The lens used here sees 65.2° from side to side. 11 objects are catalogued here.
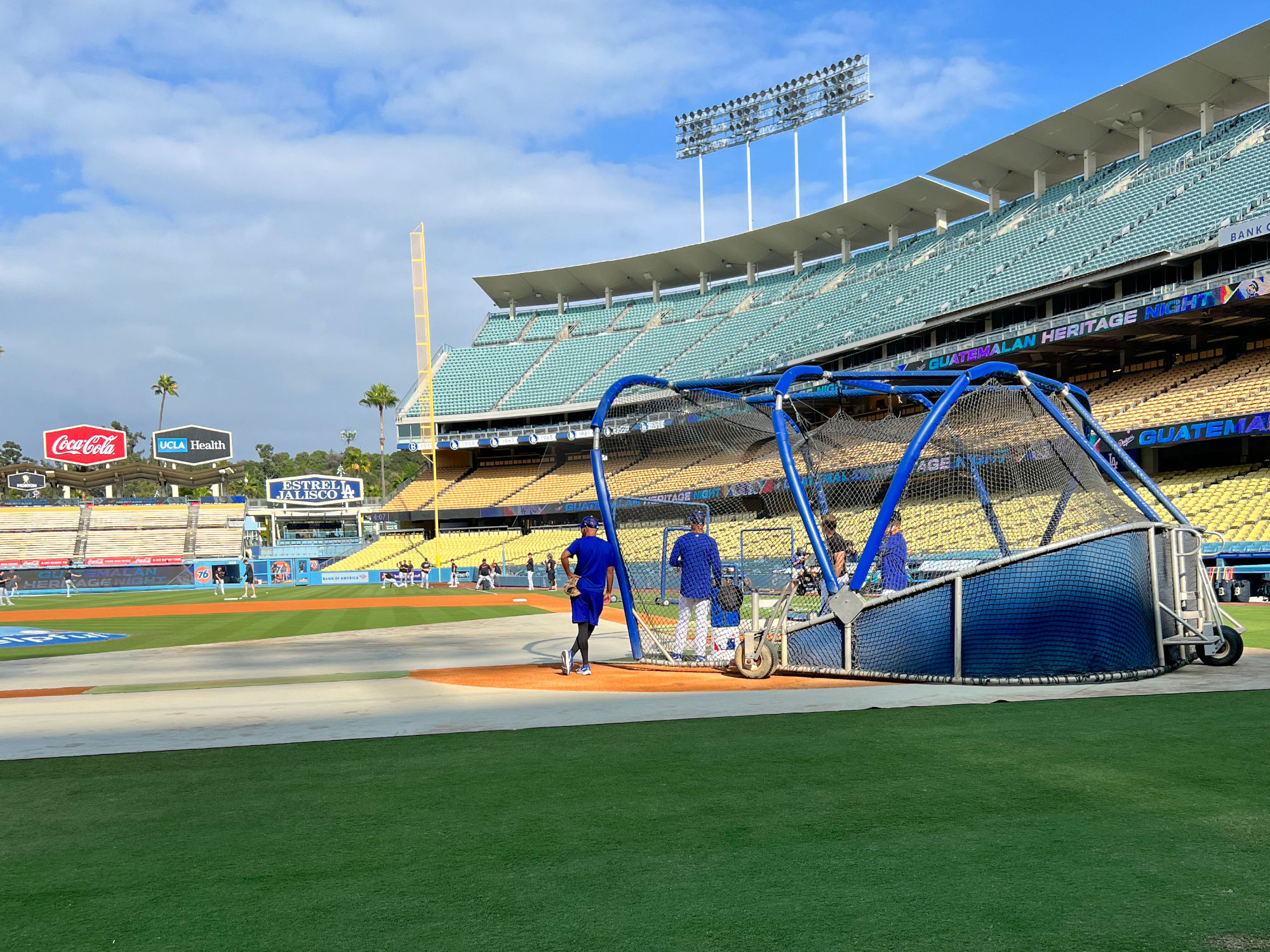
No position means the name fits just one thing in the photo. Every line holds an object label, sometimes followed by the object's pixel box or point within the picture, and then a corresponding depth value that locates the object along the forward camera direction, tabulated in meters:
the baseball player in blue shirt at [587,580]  11.55
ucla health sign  78.69
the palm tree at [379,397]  113.31
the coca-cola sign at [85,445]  75.19
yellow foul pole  64.44
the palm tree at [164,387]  111.06
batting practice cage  9.10
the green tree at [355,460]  118.44
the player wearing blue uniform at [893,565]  12.25
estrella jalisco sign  83.56
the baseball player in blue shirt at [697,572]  11.56
